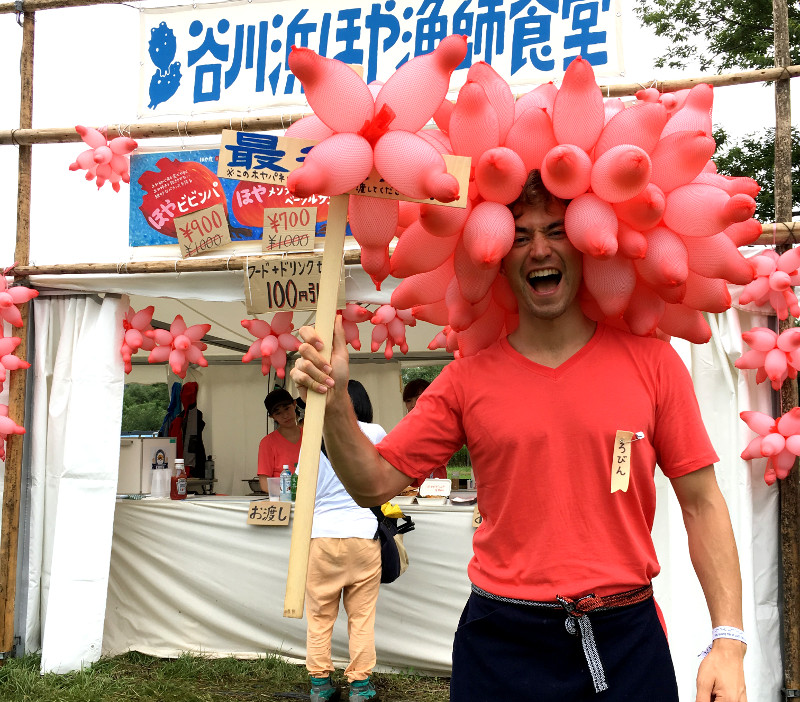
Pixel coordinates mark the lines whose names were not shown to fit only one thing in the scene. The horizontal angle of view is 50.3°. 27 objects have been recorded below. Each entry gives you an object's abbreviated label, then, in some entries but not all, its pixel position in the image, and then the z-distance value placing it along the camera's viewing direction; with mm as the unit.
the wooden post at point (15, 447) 5270
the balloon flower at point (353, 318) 5133
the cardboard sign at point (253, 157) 1819
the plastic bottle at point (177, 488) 5912
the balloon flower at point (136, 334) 5324
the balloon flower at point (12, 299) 5168
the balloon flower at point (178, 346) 5438
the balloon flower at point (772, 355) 4203
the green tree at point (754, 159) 13438
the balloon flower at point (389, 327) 5175
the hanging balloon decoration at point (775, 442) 4203
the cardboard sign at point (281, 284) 4910
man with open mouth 1735
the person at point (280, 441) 6059
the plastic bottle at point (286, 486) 5641
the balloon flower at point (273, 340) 5438
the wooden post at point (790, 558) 4426
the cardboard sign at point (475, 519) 5104
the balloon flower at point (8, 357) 5137
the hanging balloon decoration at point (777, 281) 4230
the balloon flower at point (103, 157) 5086
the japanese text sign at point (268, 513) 5496
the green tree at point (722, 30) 13669
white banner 4938
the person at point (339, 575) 4766
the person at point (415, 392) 6262
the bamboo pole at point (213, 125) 4645
